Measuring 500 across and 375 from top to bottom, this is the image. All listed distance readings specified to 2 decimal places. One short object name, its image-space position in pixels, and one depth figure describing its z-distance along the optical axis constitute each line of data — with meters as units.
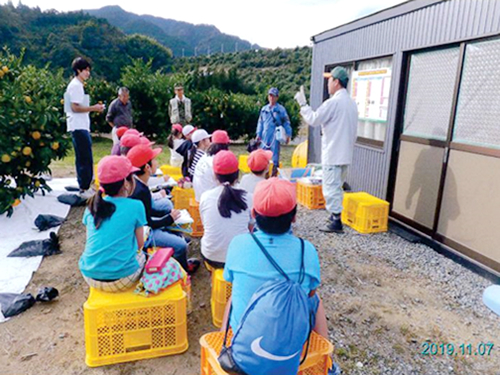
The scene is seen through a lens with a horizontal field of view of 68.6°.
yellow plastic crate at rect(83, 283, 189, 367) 2.24
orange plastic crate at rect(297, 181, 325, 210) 5.55
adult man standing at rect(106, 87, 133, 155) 6.72
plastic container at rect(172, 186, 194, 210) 4.61
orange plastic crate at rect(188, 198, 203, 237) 4.21
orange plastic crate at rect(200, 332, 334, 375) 1.75
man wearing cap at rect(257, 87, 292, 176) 6.69
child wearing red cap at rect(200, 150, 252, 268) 2.75
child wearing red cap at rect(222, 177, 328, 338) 1.66
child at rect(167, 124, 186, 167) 5.62
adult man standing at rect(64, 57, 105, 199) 4.94
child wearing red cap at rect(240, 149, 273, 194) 3.69
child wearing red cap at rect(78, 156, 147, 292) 2.27
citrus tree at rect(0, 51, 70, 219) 4.38
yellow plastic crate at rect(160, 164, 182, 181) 5.51
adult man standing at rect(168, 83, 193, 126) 7.38
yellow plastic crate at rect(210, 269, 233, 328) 2.60
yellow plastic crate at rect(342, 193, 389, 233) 4.66
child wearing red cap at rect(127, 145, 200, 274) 2.96
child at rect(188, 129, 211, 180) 4.71
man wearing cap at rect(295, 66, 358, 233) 4.46
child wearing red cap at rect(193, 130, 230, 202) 3.73
